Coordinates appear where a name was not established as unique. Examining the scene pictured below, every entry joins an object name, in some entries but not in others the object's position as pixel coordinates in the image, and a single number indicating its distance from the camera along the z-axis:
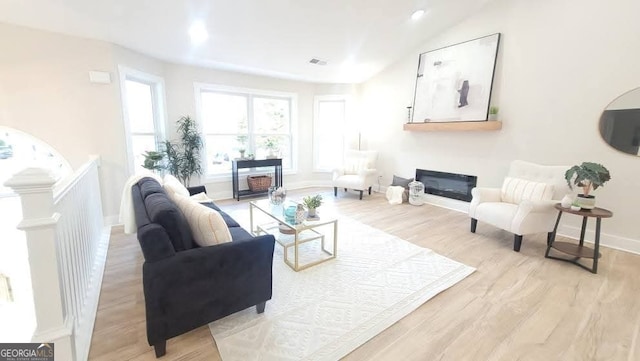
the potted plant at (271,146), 5.79
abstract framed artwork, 4.00
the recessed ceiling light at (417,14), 3.88
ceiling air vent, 4.84
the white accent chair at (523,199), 2.90
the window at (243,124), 5.15
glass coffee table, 2.66
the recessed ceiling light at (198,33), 3.43
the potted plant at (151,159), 3.85
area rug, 1.69
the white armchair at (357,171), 5.20
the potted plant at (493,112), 3.91
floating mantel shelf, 3.92
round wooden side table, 2.55
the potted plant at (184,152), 4.49
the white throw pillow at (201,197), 3.46
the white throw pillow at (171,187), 2.32
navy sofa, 1.49
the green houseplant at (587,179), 2.53
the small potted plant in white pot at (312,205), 2.83
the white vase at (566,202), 2.75
